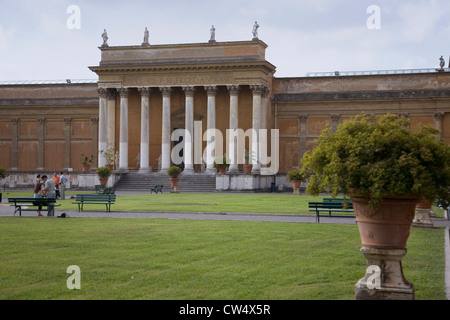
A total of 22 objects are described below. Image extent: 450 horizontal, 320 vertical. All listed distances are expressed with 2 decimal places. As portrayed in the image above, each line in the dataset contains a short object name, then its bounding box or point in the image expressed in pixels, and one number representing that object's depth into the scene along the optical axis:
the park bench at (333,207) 23.14
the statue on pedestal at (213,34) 51.28
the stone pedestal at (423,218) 20.70
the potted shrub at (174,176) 45.19
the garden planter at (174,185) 45.66
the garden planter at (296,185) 45.06
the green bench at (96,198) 26.77
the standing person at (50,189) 27.72
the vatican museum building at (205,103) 50.28
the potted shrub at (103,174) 47.84
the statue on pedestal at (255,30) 50.14
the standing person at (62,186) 36.16
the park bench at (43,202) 23.78
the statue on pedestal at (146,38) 52.86
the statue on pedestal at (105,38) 53.81
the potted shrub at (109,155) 51.91
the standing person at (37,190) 26.98
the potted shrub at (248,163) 48.16
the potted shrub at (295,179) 44.38
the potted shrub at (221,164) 48.12
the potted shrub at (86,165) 51.93
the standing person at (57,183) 34.45
